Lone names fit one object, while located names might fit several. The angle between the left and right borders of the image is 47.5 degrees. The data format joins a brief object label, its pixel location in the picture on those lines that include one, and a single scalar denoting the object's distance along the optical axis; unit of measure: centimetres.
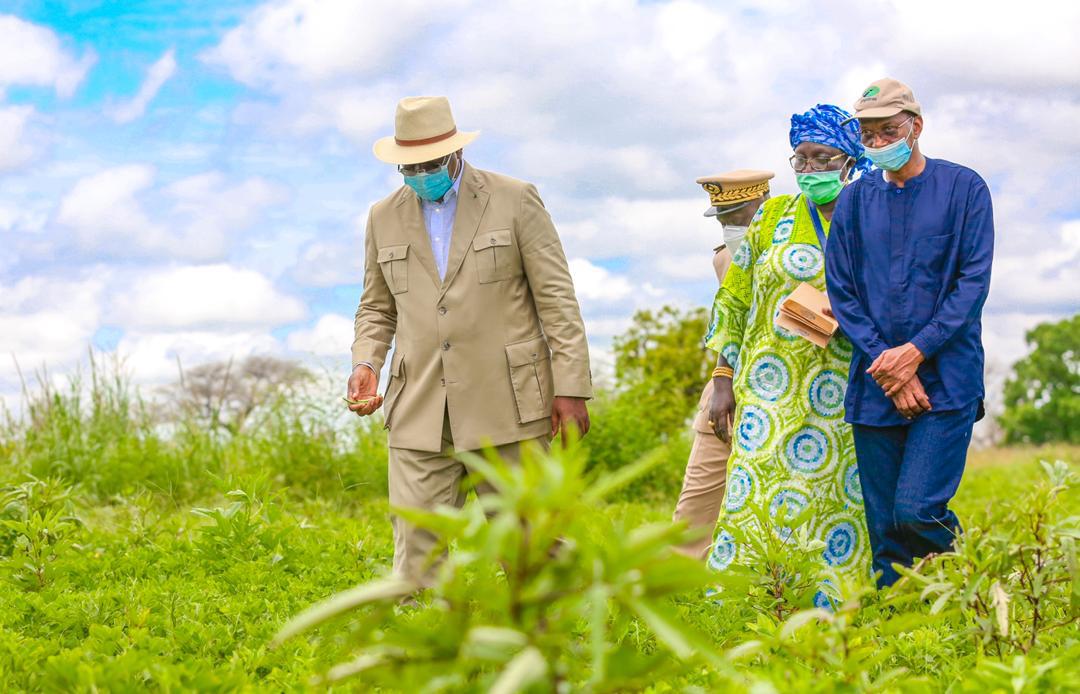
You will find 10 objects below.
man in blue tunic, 472
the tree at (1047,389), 3212
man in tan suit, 518
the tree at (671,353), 1395
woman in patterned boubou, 525
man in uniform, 593
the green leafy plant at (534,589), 183
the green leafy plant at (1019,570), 333
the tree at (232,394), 1121
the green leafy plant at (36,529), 563
